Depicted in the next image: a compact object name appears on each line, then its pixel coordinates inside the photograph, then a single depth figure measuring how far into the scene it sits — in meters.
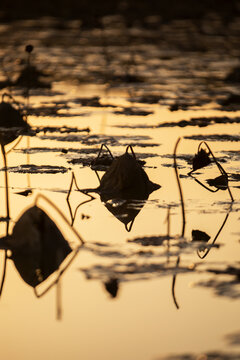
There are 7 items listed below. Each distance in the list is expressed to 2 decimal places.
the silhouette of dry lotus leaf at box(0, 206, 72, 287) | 7.94
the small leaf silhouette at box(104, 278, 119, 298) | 7.21
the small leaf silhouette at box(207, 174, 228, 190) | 10.91
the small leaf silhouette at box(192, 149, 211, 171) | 11.37
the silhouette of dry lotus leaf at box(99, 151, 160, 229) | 10.48
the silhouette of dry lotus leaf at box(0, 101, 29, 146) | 14.65
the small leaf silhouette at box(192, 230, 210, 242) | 8.69
